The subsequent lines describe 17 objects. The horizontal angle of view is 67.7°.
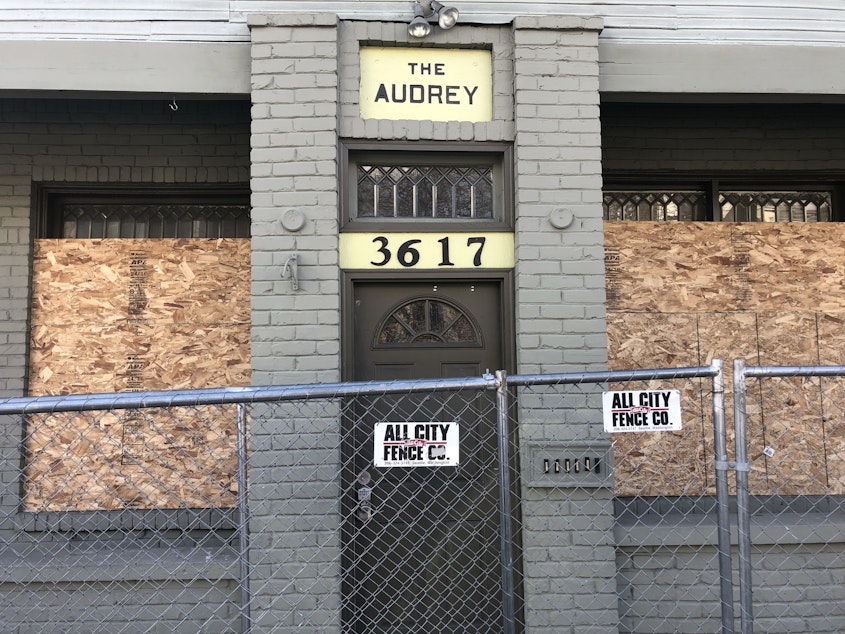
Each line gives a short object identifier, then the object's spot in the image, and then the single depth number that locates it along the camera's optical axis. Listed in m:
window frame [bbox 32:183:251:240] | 5.25
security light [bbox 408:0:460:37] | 4.06
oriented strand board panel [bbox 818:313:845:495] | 5.03
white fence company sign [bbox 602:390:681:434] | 2.56
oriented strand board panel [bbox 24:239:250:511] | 4.86
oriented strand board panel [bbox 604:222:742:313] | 5.20
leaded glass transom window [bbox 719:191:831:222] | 5.61
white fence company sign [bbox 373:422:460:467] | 2.49
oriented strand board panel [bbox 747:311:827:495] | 5.01
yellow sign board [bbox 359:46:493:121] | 4.18
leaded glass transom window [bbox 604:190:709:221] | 5.57
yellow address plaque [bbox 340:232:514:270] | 4.16
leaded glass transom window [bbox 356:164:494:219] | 4.28
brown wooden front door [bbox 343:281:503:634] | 4.02
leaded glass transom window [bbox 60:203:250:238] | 5.43
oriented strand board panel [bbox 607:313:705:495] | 4.94
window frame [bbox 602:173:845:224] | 5.51
